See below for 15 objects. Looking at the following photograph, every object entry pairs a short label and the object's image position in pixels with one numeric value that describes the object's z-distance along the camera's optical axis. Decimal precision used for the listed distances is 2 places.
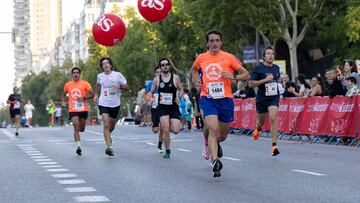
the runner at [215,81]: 13.21
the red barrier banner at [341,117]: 21.58
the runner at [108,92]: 19.06
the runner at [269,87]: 17.53
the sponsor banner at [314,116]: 23.30
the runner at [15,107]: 36.47
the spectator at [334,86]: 22.72
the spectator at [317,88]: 24.58
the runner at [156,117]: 19.66
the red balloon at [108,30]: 24.38
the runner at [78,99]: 20.56
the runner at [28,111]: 60.53
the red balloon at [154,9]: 23.75
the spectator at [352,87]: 21.70
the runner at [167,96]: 18.16
